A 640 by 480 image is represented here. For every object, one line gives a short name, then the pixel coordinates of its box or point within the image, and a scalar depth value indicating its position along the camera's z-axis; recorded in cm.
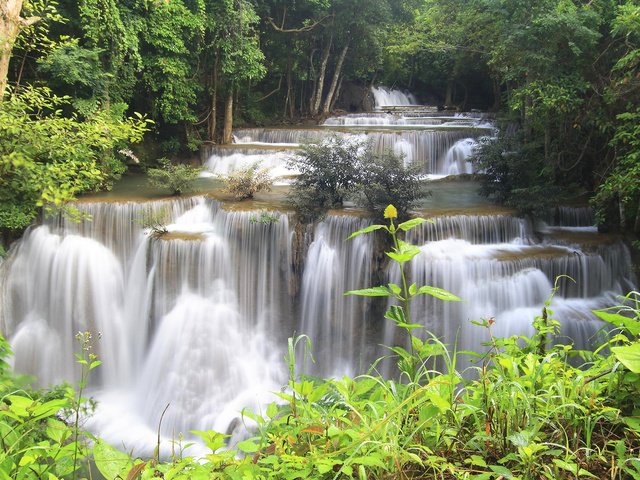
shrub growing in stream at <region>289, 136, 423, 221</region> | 823
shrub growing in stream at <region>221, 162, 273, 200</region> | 962
